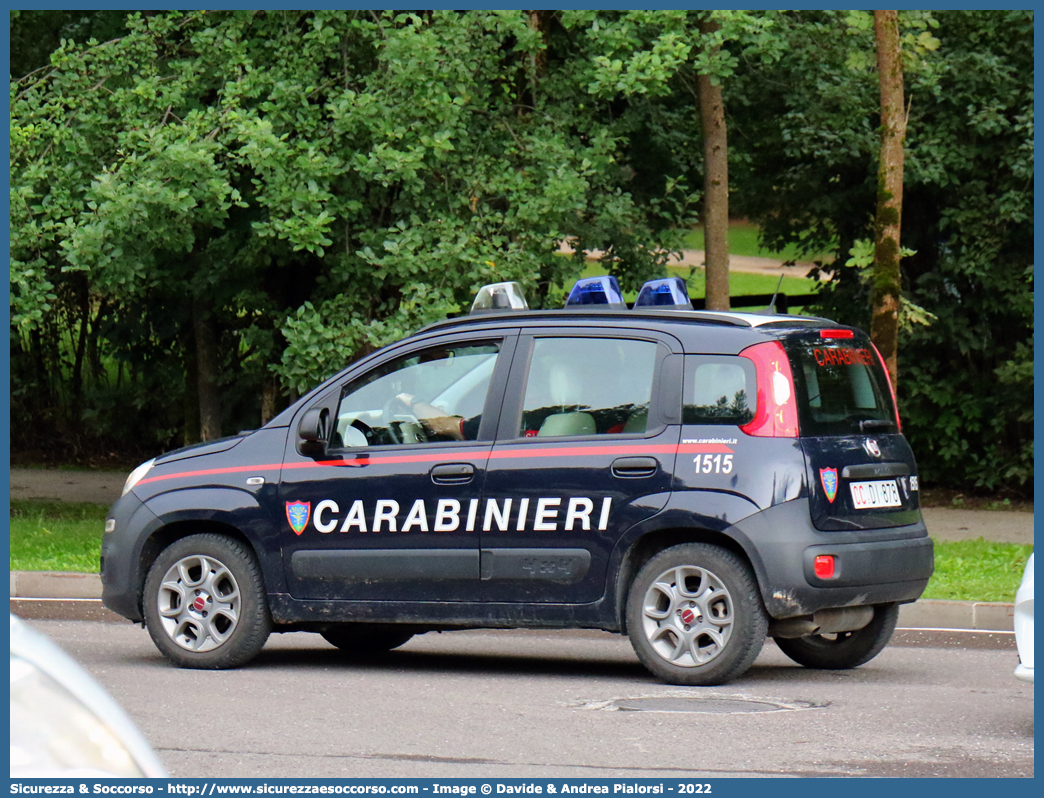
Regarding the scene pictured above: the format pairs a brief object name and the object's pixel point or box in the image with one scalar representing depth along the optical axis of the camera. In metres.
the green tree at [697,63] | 26.12
